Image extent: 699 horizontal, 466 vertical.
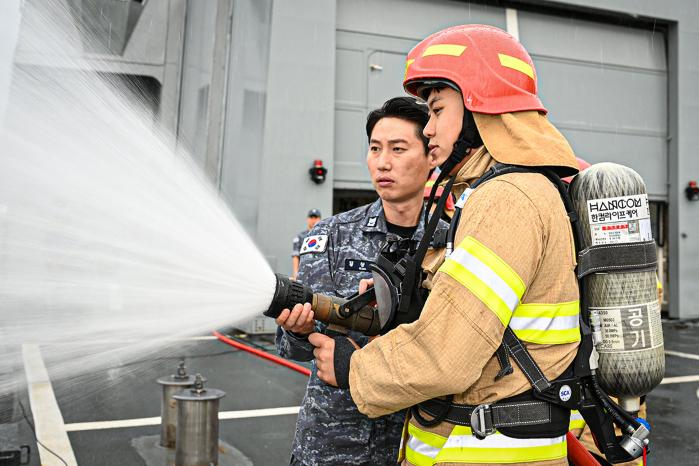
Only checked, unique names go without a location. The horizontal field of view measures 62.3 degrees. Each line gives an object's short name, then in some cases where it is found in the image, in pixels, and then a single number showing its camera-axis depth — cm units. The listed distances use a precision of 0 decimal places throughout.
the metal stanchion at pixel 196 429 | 444
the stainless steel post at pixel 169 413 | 511
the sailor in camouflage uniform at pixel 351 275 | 227
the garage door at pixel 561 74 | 1196
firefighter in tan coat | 151
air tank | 172
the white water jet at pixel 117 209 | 221
